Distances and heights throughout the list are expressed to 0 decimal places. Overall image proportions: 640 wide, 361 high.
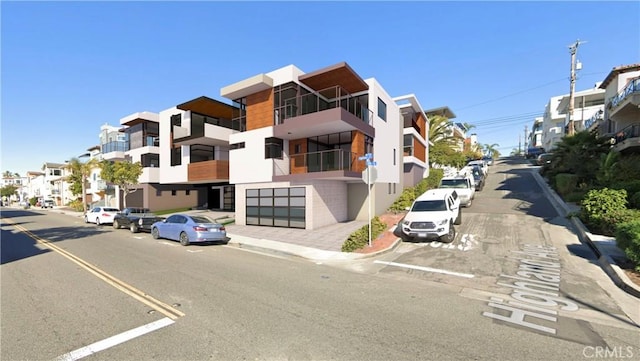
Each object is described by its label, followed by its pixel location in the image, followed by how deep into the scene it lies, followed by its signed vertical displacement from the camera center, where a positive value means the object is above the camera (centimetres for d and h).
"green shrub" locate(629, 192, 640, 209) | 1092 -76
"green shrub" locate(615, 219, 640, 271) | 689 -151
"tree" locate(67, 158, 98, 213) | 3838 +257
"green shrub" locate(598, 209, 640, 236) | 1021 -138
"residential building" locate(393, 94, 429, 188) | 2648 +436
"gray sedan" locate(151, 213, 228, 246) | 1286 -207
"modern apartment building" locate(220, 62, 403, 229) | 1662 +266
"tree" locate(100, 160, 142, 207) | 2559 +132
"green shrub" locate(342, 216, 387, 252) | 1121 -224
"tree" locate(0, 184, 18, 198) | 10262 -89
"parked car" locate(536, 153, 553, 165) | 2987 +290
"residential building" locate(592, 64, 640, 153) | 1783 +534
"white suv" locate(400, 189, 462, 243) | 1153 -146
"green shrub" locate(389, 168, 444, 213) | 2119 -71
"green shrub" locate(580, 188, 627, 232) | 1109 -97
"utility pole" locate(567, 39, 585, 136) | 2766 +1119
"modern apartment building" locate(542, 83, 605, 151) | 4188 +1227
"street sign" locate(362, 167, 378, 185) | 1161 +40
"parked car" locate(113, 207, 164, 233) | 1741 -209
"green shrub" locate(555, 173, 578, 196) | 1872 -4
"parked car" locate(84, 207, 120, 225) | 2150 -212
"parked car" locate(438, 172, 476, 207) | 1914 -18
